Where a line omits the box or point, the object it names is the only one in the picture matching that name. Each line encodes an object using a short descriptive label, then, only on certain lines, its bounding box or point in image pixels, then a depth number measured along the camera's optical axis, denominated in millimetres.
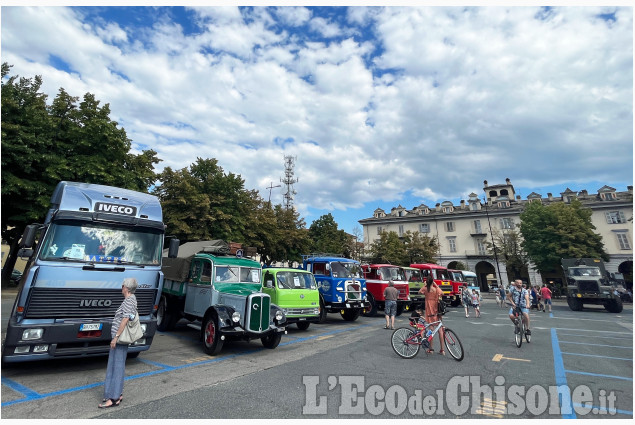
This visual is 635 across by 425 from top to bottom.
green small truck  10625
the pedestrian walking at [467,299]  16975
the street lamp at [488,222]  46294
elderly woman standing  4312
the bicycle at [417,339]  7145
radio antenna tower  47469
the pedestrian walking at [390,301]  11609
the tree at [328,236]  43281
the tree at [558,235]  35031
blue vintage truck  13438
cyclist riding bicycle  8914
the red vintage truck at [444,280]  21406
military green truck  20750
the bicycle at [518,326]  8719
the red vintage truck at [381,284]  16266
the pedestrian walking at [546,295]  21062
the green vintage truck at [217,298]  7465
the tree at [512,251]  40625
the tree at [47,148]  14391
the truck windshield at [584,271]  22109
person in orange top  7410
